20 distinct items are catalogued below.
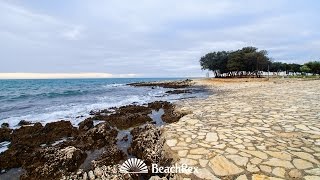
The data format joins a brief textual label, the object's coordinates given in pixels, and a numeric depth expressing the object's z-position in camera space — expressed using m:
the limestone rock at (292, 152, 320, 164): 2.60
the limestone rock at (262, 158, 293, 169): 2.48
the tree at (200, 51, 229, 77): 41.35
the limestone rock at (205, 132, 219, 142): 3.40
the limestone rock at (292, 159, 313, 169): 2.46
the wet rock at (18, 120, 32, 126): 7.29
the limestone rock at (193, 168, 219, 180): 2.38
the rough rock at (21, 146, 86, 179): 3.27
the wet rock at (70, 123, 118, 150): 4.41
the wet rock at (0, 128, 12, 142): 5.68
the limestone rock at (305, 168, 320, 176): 2.33
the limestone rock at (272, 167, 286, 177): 2.32
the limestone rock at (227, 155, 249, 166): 2.58
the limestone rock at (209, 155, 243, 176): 2.44
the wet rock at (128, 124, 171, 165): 3.19
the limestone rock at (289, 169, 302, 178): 2.28
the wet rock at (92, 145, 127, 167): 3.36
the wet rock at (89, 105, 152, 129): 6.25
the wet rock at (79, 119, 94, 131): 5.98
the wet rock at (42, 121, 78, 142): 5.38
